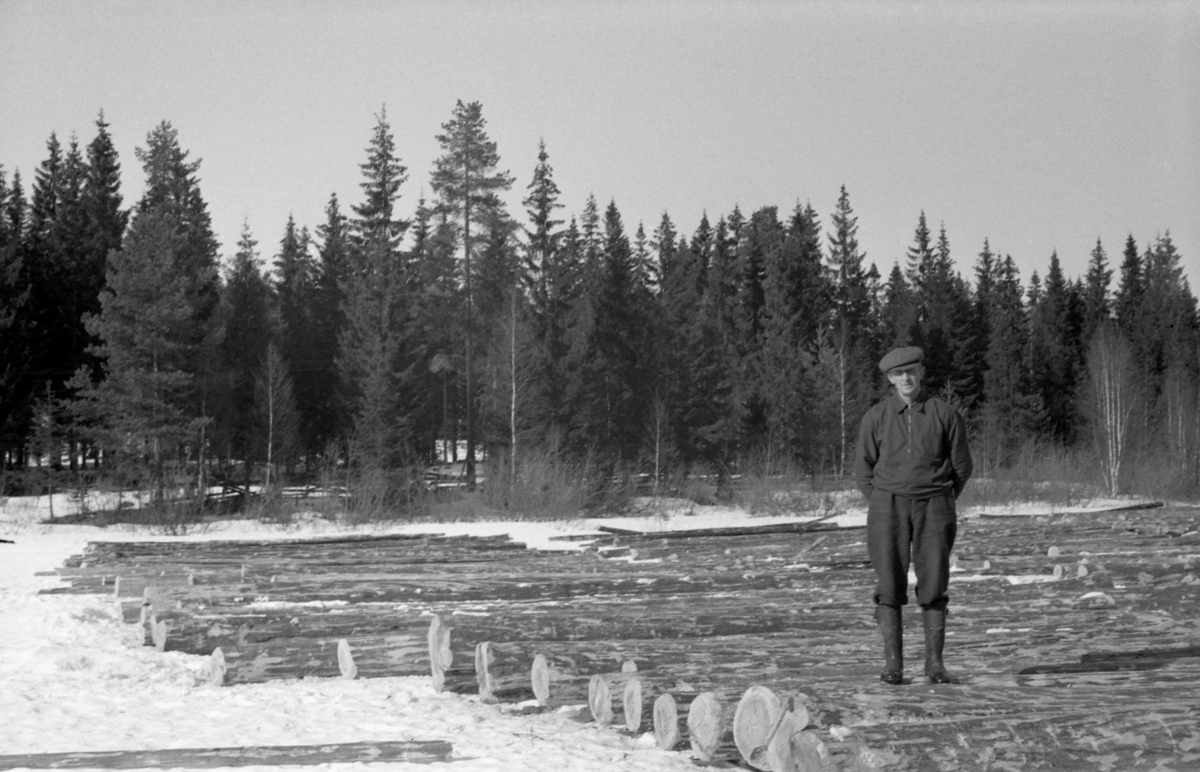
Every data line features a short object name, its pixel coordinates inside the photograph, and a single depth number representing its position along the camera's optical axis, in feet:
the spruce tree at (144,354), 108.27
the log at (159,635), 32.17
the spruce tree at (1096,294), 211.82
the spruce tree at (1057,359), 198.18
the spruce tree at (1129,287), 229.25
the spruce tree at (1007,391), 182.80
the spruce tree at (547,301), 131.75
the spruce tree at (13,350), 122.31
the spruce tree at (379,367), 127.75
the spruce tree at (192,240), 125.29
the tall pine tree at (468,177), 149.07
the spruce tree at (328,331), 157.17
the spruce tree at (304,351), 156.66
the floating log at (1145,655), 25.41
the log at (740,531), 71.05
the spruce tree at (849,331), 157.17
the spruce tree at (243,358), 138.62
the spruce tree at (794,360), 153.38
